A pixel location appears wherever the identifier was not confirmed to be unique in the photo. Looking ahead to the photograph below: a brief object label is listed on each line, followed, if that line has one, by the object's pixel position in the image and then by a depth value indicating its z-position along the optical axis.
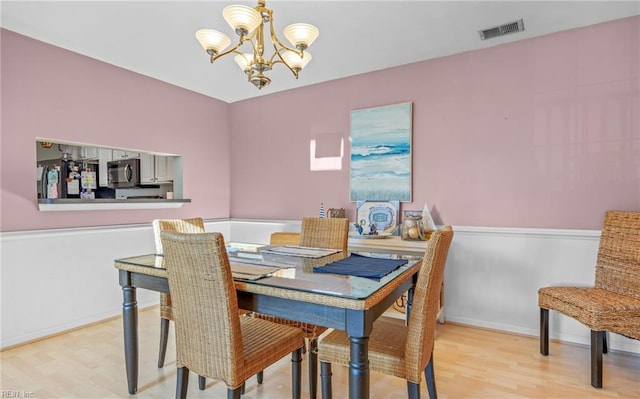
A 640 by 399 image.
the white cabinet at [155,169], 4.30
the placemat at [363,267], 1.59
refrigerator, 3.32
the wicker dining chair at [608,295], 2.01
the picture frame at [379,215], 3.33
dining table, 1.26
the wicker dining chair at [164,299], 2.21
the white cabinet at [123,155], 4.45
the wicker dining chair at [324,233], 2.48
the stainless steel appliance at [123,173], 4.62
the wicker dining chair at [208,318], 1.34
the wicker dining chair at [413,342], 1.44
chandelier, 1.66
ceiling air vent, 2.55
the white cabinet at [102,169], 4.79
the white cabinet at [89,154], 4.84
